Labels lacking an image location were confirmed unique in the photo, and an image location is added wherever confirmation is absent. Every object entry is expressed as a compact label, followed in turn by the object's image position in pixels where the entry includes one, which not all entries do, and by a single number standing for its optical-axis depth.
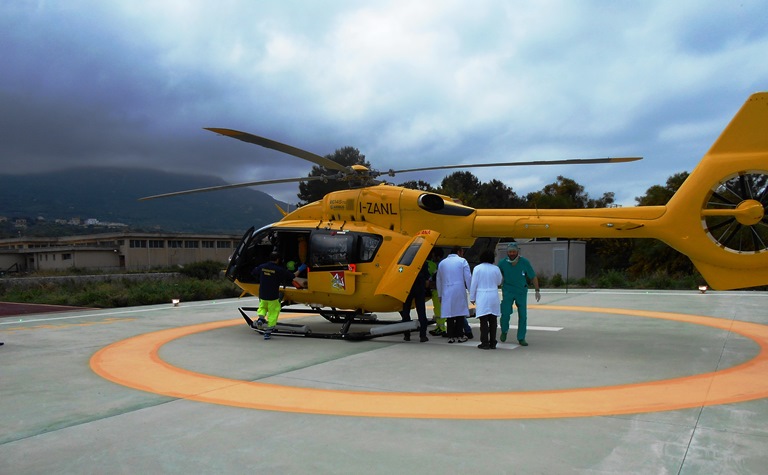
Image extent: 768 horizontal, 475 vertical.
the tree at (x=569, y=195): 46.31
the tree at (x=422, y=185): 54.77
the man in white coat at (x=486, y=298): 8.30
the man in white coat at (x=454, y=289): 9.03
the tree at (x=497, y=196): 53.41
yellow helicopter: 7.89
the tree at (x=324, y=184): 62.78
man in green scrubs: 8.74
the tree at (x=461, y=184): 55.13
